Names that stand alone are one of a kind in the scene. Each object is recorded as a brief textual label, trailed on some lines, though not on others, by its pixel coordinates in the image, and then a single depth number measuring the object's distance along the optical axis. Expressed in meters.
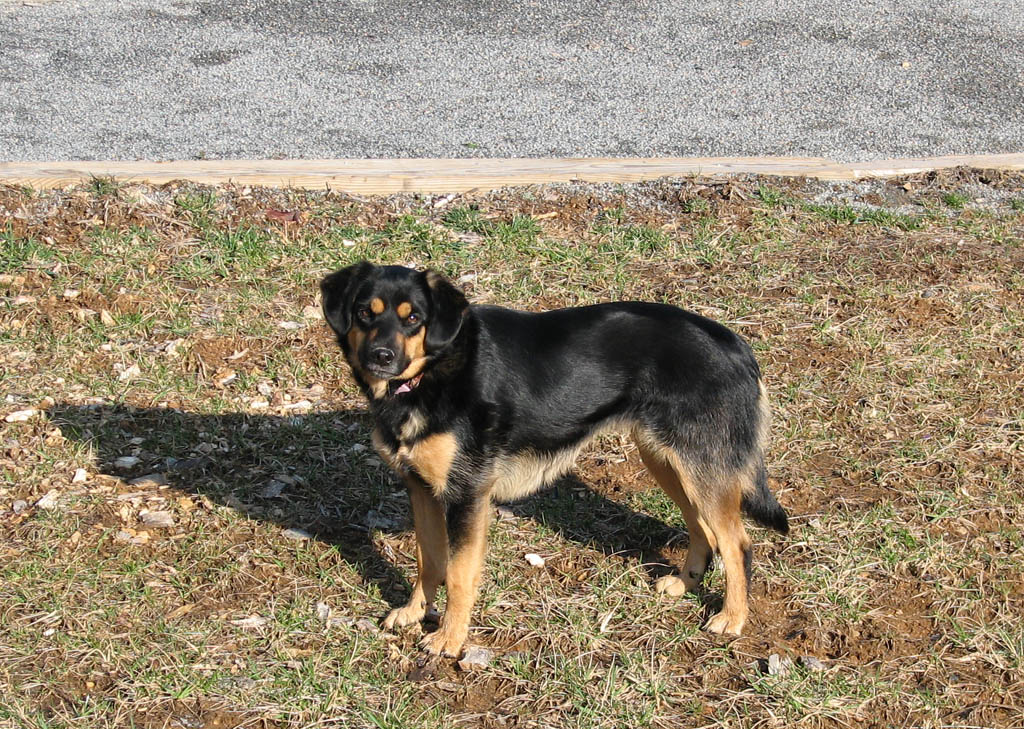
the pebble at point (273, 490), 10.13
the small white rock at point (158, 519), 9.62
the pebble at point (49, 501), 9.74
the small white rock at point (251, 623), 8.48
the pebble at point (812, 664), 8.11
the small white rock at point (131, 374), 11.55
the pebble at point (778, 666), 8.09
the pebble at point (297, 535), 9.57
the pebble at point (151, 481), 10.12
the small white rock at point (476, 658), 8.22
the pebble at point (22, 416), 10.88
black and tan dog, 8.02
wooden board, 14.54
